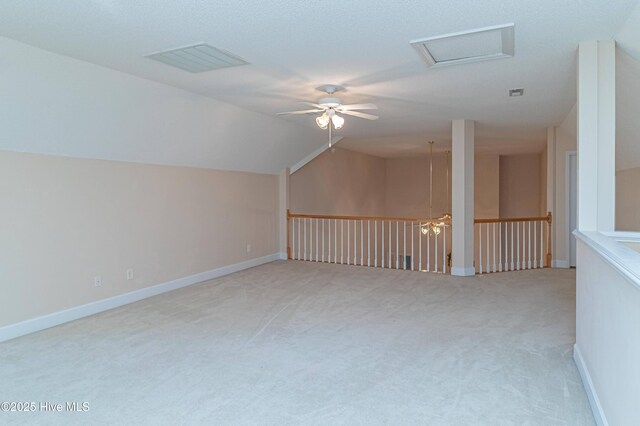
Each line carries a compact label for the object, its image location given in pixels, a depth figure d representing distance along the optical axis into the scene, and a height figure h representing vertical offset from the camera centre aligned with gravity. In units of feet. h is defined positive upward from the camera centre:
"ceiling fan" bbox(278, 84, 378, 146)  14.14 +3.50
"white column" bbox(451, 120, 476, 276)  20.34 +0.68
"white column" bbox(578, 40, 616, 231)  10.18 +1.78
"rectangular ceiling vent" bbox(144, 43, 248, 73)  10.71 +4.19
